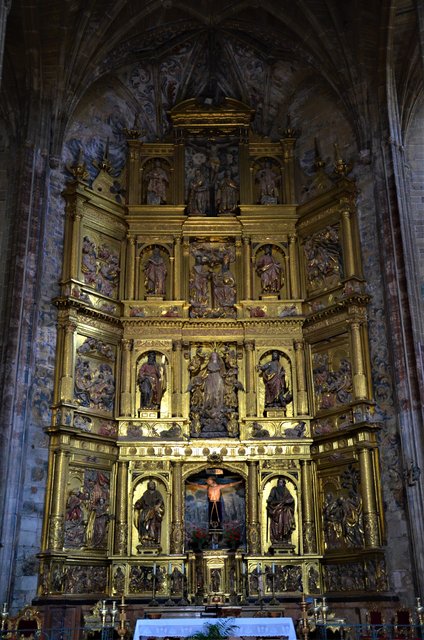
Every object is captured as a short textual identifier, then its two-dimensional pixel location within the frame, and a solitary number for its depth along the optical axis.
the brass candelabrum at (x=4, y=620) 13.41
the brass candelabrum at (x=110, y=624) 13.61
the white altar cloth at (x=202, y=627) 12.19
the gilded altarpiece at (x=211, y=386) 18.39
